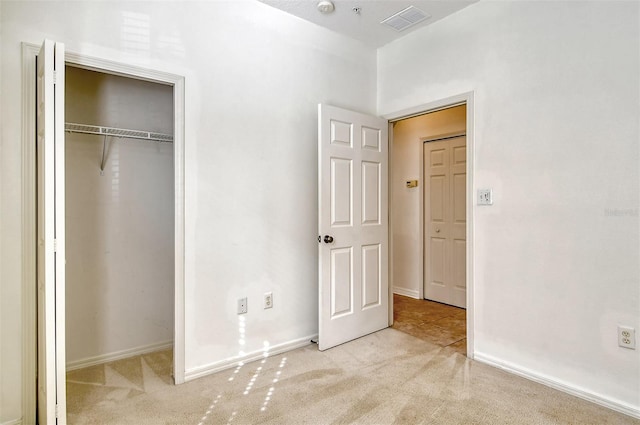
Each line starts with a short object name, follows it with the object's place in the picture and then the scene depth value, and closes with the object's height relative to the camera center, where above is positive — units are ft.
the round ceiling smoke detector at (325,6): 8.91 +5.08
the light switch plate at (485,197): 8.78 +0.28
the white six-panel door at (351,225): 9.55 -0.47
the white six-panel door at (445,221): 13.94 -0.51
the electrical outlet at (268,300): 9.28 -2.36
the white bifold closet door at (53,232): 5.53 -0.37
